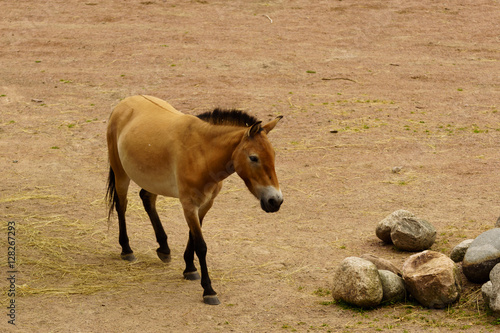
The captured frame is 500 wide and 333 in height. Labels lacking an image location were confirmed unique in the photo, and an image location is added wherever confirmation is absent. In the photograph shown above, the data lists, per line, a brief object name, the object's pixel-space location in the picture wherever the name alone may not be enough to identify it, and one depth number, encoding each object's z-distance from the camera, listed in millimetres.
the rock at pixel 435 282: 11016
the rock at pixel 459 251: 12562
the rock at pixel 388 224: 13945
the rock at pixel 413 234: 13453
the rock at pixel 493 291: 10422
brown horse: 11086
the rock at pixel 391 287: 11328
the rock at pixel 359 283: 11070
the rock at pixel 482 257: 11297
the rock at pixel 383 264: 11977
